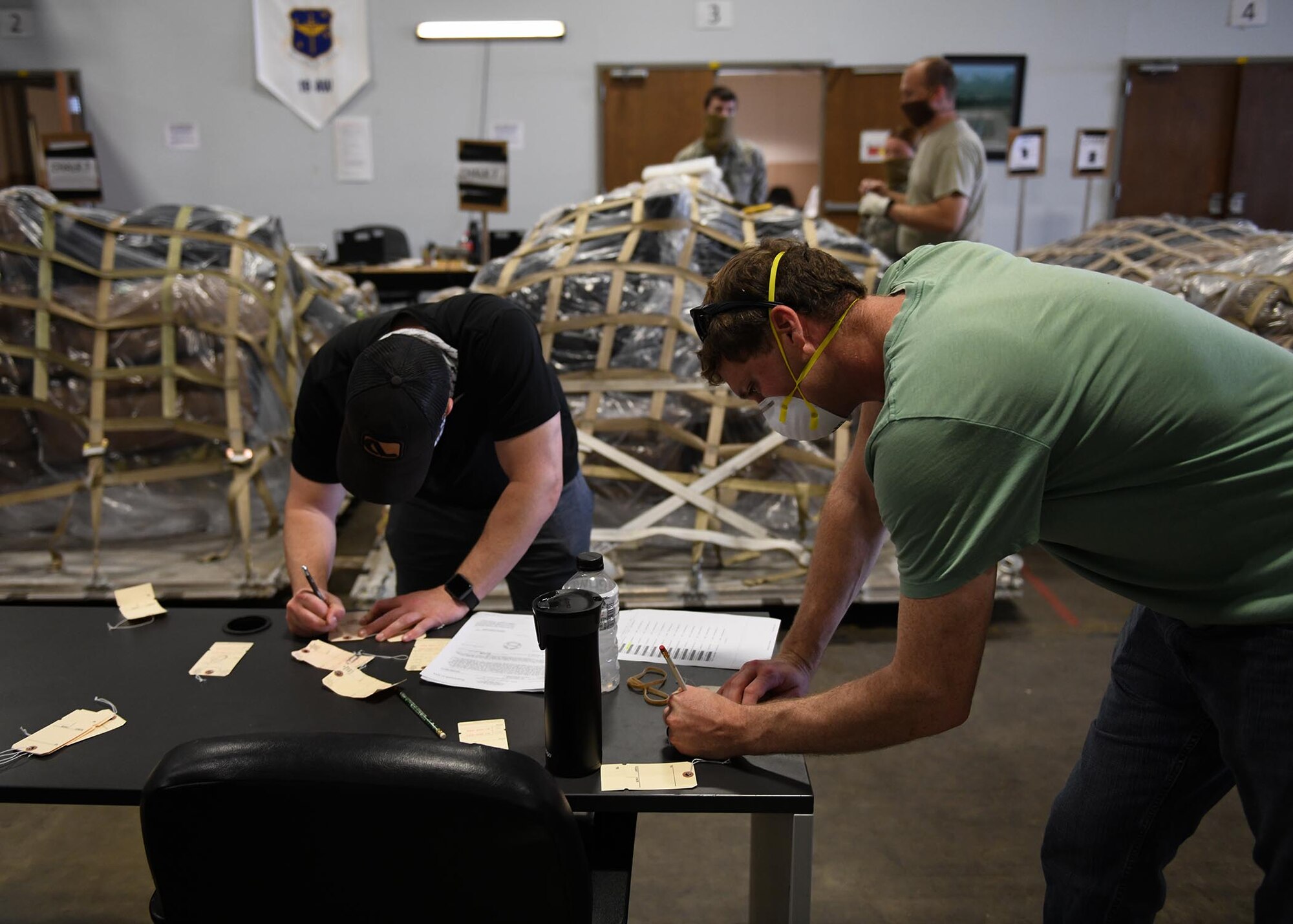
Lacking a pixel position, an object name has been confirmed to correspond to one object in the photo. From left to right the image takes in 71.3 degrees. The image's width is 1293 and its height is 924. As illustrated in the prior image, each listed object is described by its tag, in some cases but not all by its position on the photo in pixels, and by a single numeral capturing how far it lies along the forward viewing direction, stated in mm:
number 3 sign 7242
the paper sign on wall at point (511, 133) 7500
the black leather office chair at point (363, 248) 6766
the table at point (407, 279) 6305
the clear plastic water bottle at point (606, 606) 1437
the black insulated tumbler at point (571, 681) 1176
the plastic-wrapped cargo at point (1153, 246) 4730
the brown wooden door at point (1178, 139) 7434
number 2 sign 7344
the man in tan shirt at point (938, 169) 3852
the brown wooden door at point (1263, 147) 7402
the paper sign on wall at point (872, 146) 7391
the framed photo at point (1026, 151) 5992
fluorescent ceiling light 7285
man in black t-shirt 1578
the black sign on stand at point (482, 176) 4047
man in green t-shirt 1029
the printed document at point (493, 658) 1470
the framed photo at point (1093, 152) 6465
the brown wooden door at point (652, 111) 7359
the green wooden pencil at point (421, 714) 1322
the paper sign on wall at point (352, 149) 7477
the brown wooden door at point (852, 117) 7336
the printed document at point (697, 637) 1552
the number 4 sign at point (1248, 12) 7266
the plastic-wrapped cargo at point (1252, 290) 3418
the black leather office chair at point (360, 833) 788
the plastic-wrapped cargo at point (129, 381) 3422
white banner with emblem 7285
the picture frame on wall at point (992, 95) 7340
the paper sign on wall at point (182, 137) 7492
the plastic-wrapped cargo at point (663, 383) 3438
